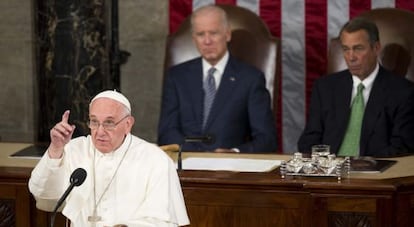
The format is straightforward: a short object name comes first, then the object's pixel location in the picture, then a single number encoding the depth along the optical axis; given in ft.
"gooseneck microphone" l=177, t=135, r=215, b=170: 44.90
